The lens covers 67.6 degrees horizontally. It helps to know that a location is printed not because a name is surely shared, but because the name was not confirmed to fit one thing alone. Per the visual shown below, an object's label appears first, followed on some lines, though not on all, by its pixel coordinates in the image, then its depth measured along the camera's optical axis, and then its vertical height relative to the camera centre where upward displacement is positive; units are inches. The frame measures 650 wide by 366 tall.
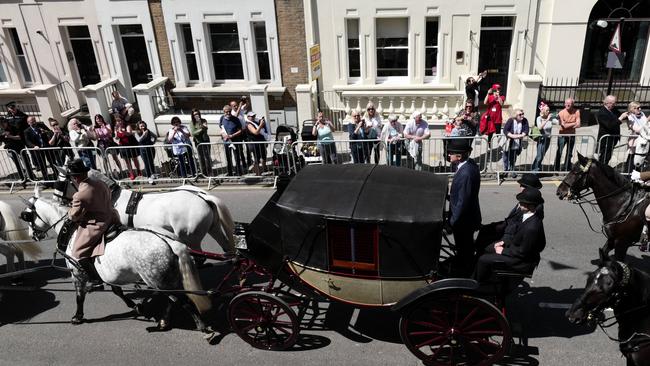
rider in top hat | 223.5 -74.2
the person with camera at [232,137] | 421.7 -82.7
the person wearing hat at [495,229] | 212.8 -93.6
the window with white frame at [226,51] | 570.9 -14.1
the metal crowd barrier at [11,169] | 440.5 -107.8
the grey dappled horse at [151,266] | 222.1 -98.0
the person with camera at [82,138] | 425.4 -75.5
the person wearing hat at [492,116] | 425.1 -79.0
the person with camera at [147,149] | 418.7 -87.9
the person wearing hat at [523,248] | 198.4 -90.3
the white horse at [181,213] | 257.9 -87.0
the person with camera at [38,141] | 426.9 -76.0
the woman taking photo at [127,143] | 420.8 -82.2
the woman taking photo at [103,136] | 428.5 -75.6
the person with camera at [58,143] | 425.7 -79.3
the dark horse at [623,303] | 160.2 -93.4
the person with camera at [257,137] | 419.5 -84.5
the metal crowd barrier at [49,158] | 426.0 -91.8
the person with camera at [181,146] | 413.1 -83.1
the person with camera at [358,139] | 410.3 -88.7
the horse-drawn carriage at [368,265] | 192.2 -94.3
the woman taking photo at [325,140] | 411.2 -86.6
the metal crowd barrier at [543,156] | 388.8 -114.2
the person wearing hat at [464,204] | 216.4 -77.5
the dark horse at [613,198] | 247.9 -92.4
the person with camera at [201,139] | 428.1 -83.6
